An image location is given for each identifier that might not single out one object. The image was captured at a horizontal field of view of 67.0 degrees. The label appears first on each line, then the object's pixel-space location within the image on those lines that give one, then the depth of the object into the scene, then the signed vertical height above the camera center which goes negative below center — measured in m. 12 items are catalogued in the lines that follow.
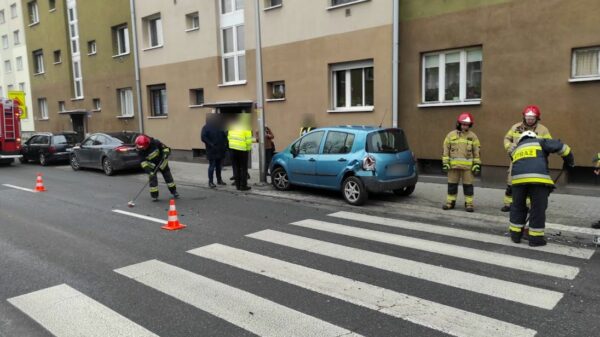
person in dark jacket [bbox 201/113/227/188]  12.12 -0.76
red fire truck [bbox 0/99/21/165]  18.47 -0.35
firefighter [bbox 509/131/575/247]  5.86 -0.93
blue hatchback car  8.81 -0.98
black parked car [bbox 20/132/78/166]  19.16 -1.13
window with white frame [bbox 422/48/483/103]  11.39 +0.90
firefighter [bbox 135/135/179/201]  9.89 -0.89
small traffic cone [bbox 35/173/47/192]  11.80 -1.69
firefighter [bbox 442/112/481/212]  8.19 -0.82
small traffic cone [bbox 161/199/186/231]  7.27 -1.67
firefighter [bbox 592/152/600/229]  6.84 -1.74
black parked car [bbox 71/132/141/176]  15.16 -1.15
